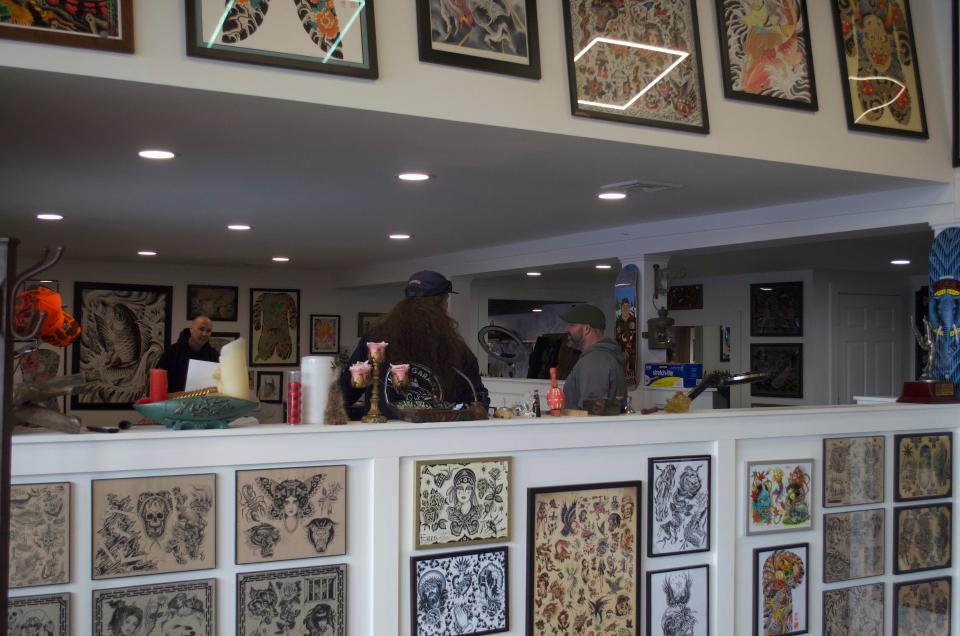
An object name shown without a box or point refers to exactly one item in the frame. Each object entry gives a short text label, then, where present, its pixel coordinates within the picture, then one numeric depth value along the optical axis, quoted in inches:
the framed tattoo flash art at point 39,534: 96.9
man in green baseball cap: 180.7
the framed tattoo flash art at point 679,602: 133.2
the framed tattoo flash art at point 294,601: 107.4
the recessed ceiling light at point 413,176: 181.8
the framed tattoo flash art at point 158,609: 100.5
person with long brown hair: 137.3
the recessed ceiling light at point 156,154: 160.6
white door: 399.2
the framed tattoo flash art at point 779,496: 141.7
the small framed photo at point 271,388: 430.9
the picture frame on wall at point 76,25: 105.4
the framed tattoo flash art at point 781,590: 142.4
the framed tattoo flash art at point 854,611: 149.8
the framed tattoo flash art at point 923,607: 158.7
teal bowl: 103.8
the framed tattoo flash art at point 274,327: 426.6
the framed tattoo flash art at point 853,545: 149.3
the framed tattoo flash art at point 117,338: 390.6
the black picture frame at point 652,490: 132.6
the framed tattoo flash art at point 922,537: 158.6
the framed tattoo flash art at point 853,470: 149.7
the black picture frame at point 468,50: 129.7
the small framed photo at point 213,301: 410.3
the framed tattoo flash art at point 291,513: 107.2
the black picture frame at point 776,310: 402.0
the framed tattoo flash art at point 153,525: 100.7
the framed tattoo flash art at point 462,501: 117.0
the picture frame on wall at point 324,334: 440.8
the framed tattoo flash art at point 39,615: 96.6
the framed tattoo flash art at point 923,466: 159.0
